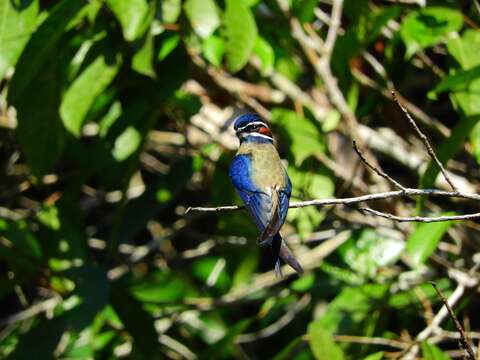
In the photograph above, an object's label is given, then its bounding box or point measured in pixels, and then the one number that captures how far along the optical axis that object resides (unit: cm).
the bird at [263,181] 566
